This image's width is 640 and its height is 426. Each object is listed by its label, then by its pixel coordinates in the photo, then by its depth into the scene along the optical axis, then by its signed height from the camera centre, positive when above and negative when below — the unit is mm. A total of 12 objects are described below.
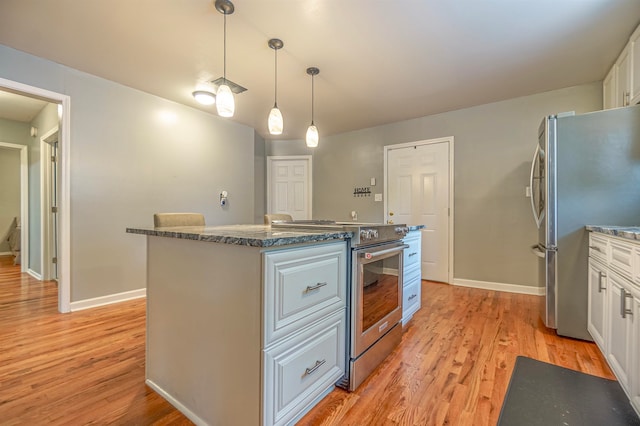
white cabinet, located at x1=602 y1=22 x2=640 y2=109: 2138 +1151
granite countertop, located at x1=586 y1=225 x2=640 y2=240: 1332 -114
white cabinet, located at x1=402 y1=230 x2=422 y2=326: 2383 -600
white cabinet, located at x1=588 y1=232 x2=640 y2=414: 1290 -521
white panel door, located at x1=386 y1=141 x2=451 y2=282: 3926 +231
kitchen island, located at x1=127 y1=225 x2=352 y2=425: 1073 -491
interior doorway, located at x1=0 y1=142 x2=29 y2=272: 4352 +175
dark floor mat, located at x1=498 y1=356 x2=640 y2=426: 1313 -977
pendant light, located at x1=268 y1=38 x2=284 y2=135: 2146 +723
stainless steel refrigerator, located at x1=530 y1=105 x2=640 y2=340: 1978 +139
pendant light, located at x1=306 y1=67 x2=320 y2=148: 2480 +679
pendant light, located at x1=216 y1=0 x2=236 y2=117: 1853 +772
